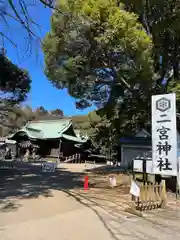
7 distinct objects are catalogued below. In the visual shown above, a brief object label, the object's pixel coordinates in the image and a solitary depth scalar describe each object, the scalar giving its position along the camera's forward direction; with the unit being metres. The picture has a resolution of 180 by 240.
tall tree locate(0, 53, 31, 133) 10.93
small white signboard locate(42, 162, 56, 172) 12.55
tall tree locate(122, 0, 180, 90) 8.28
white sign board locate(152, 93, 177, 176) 6.23
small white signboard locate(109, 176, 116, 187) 8.61
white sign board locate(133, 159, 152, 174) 8.85
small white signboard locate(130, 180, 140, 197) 5.43
